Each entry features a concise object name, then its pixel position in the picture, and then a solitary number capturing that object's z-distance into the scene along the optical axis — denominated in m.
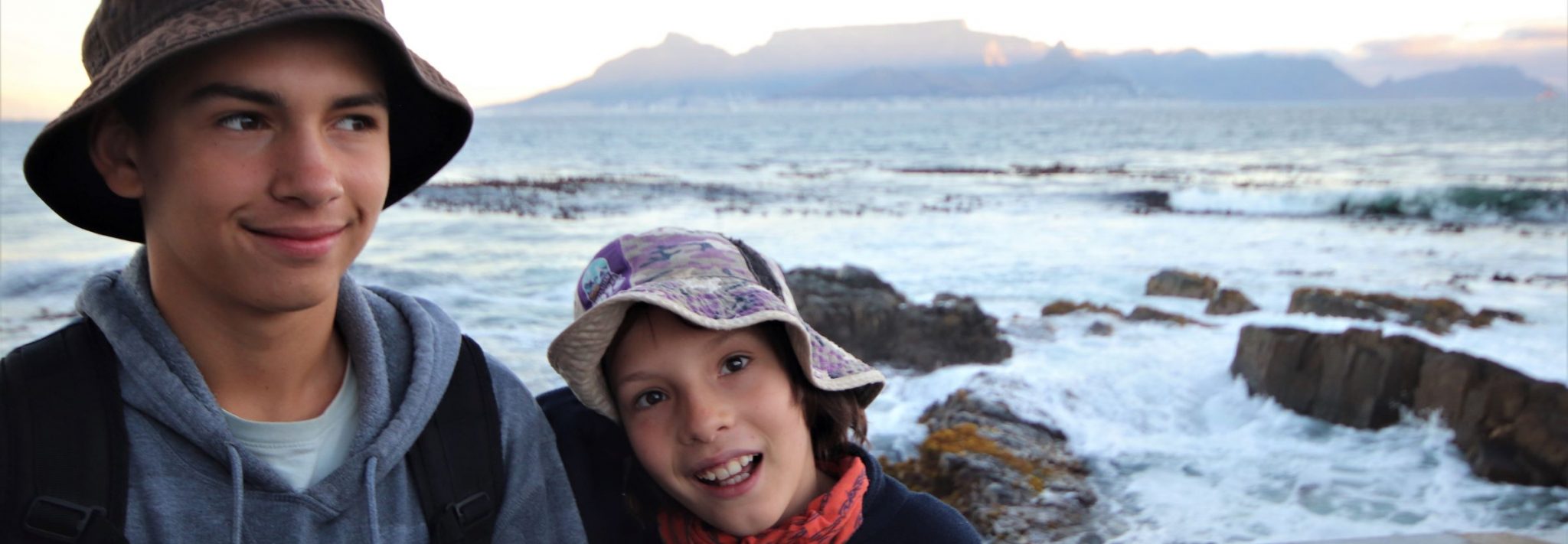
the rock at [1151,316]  10.86
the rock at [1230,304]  11.71
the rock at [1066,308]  11.61
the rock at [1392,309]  10.59
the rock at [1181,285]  12.85
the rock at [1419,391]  5.98
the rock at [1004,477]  5.05
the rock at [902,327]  9.38
